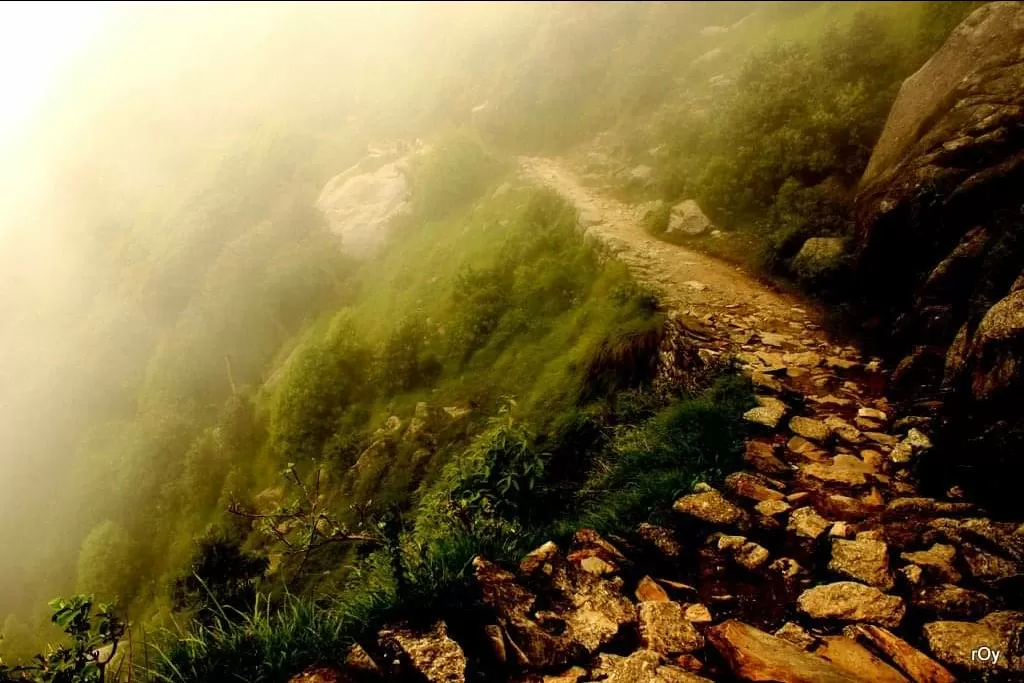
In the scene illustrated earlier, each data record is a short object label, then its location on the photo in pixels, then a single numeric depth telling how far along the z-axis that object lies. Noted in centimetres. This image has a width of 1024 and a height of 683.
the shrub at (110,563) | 3058
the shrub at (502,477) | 671
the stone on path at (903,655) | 368
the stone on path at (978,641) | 367
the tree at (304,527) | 508
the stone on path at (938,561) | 448
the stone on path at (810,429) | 700
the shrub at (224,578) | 519
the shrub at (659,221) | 1808
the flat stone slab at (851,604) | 422
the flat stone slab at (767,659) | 365
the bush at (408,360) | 2178
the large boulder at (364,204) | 3694
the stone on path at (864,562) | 457
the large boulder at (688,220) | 1706
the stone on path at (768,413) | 723
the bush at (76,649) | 390
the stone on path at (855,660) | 372
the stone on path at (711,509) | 550
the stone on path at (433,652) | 388
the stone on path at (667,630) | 418
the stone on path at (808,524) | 522
